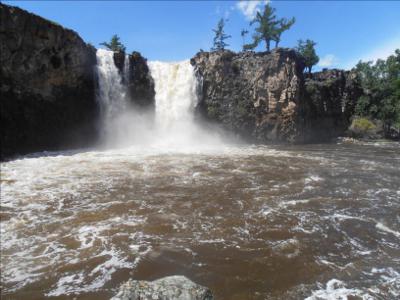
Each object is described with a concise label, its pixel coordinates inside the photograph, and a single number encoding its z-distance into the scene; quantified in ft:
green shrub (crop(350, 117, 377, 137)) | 138.00
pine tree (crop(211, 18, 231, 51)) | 179.11
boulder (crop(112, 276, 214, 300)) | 9.55
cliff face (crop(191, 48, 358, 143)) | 106.73
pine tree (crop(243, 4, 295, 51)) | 160.97
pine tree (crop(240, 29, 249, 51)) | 178.58
